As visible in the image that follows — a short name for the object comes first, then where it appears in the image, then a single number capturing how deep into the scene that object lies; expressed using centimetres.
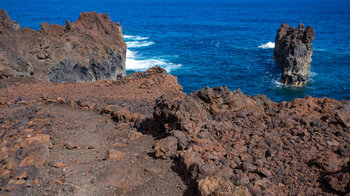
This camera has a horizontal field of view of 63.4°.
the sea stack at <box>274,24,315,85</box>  4143
